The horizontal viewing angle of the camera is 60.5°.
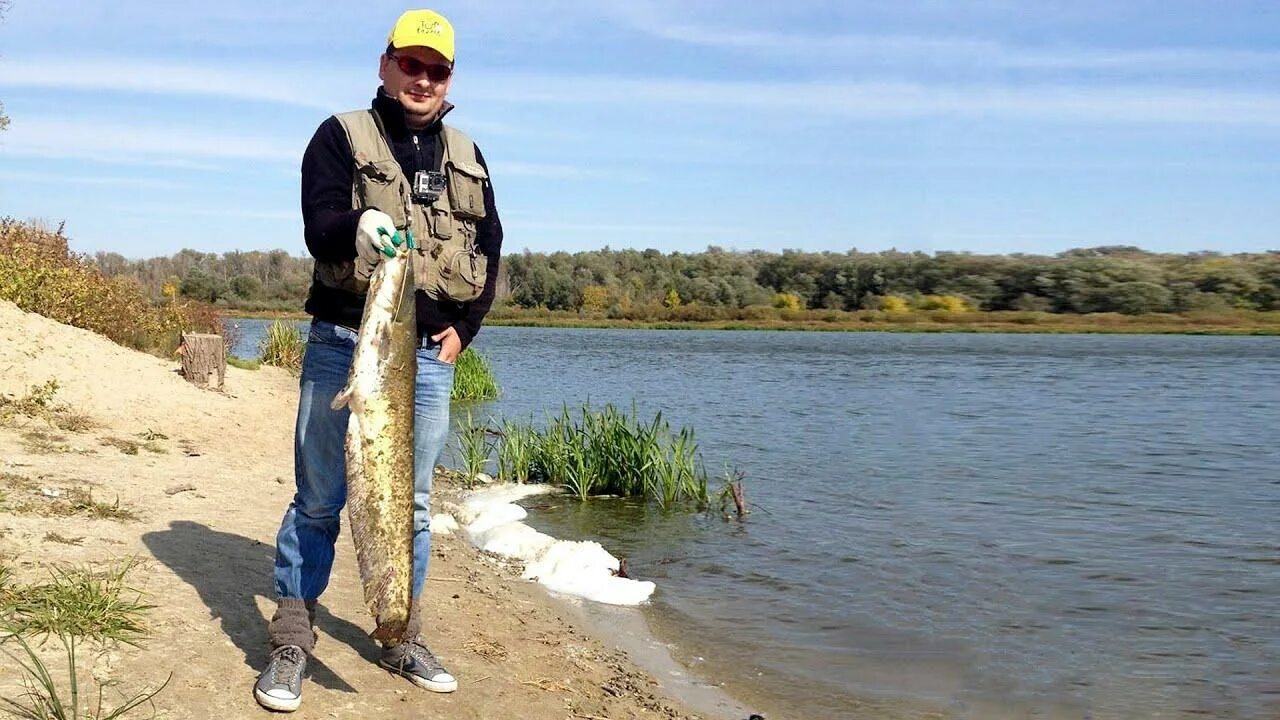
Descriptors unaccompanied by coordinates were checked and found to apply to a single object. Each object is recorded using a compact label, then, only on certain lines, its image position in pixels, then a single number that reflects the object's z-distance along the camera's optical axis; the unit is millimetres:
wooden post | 14781
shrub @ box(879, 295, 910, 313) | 76062
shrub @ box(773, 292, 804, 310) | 80812
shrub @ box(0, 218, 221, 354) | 14945
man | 4105
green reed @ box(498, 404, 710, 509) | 12156
